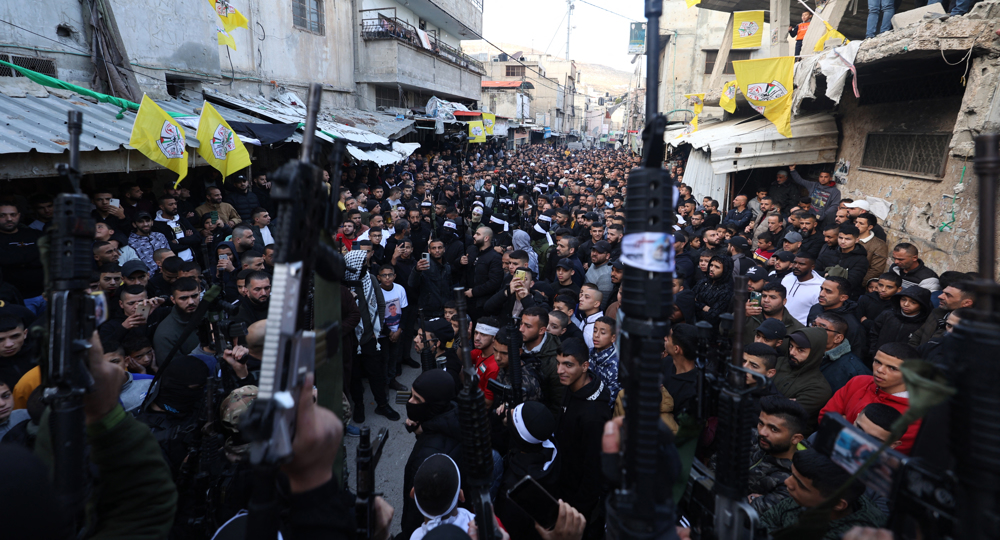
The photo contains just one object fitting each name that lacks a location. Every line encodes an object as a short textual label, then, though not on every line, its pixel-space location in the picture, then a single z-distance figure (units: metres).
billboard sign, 31.36
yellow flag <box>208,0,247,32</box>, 9.81
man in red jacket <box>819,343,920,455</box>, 3.08
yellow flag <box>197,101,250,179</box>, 6.96
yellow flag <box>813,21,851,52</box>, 8.57
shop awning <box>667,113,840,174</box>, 9.65
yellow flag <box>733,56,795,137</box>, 8.58
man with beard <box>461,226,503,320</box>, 6.33
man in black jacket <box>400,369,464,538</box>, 2.79
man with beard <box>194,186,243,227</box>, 8.34
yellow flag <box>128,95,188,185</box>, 6.08
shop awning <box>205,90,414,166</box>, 12.19
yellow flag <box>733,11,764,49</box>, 12.27
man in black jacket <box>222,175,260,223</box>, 9.23
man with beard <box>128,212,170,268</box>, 6.21
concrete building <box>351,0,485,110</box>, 19.31
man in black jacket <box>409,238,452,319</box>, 6.44
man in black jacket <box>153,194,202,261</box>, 6.74
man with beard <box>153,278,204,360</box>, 4.16
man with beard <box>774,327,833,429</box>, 3.66
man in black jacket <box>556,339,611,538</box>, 2.93
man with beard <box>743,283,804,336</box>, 4.60
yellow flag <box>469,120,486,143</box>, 20.86
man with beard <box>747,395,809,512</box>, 2.78
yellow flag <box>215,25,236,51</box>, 10.50
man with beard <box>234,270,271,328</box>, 4.48
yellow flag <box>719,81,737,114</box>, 11.09
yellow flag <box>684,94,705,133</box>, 14.21
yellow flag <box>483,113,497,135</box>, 23.13
